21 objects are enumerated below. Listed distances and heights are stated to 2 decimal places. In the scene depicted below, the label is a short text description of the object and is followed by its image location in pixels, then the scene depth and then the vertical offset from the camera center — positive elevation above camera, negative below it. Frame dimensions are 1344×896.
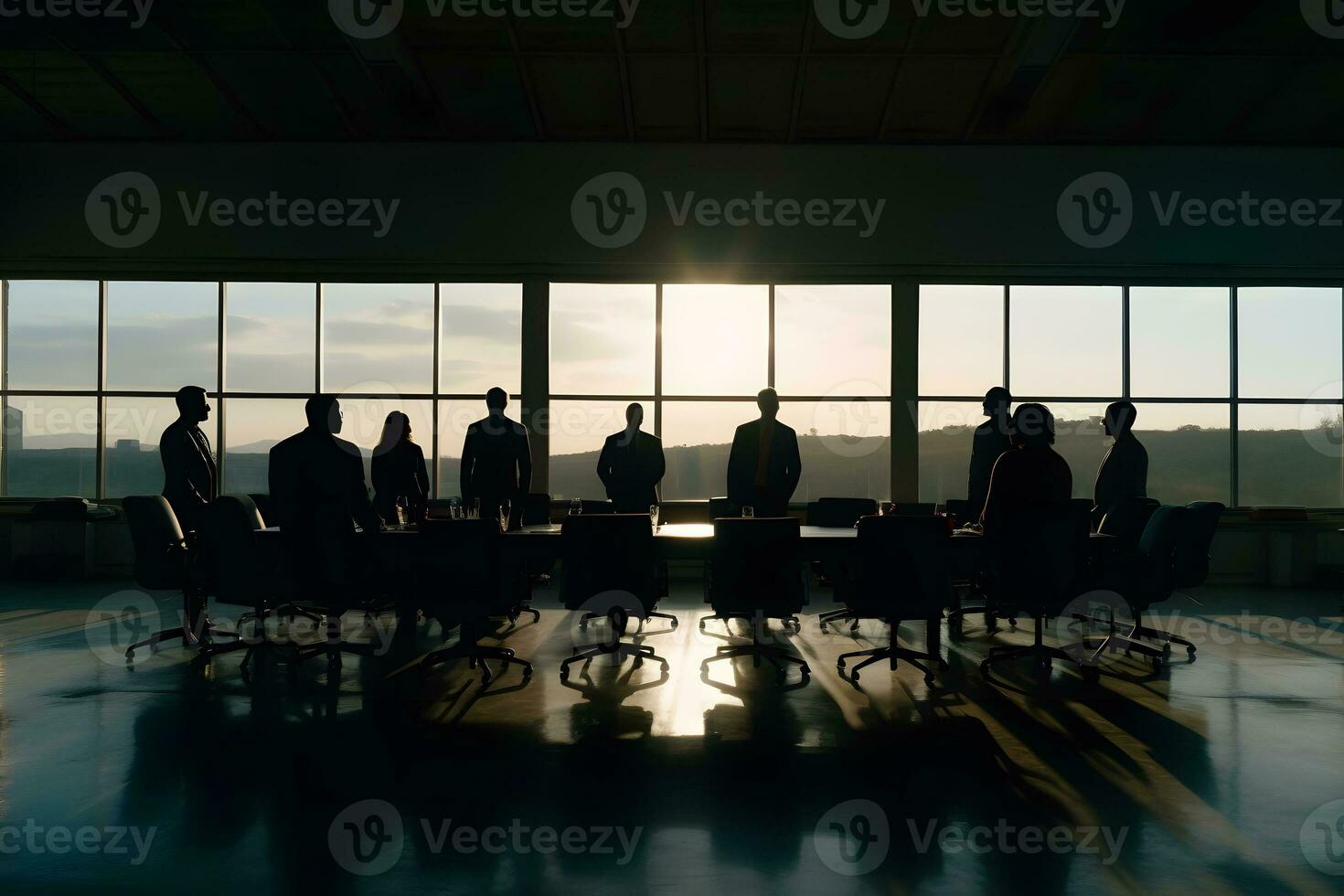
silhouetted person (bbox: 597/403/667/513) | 6.33 -0.03
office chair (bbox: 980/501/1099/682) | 4.41 -0.53
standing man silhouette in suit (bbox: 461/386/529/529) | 5.98 +0.00
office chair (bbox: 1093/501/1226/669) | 4.93 -0.59
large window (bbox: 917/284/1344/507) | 9.09 +1.19
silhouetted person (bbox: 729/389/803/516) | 5.67 +0.01
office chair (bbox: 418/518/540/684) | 4.22 -0.59
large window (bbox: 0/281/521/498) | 9.27 +1.16
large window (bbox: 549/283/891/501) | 9.22 +1.25
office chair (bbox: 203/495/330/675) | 4.57 -0.61
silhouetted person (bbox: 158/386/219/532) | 5.22 -0.01
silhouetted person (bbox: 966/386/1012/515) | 6.00 +0.15
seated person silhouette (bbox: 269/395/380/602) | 4.42 -0.24
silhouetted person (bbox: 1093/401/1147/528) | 5.61 -0.01
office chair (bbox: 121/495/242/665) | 5.02 -0.60
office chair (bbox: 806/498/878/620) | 6.06 -0.38
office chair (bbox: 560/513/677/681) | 4.45 -0.59
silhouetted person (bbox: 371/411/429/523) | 5.98 -0.04
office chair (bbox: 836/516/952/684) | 4.35 -0.59
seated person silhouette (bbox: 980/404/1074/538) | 4.39 -0.08
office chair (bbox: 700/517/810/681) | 4.46 -0.61
